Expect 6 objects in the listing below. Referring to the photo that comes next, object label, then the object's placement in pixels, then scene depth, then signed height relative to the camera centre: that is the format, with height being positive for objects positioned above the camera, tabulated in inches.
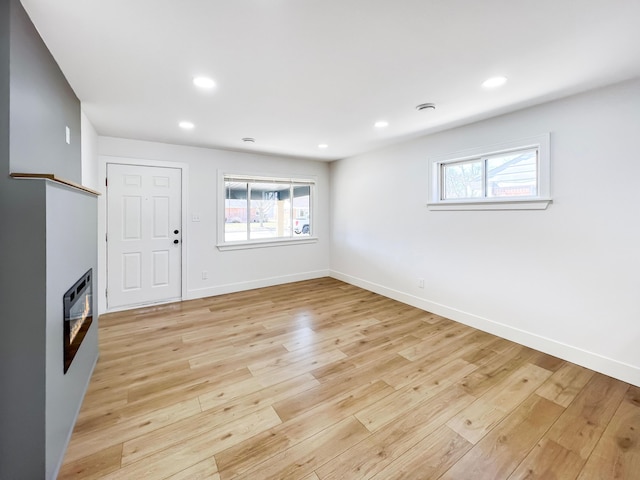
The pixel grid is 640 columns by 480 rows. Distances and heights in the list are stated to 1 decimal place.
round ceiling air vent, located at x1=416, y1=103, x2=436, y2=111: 106.1 +50.9
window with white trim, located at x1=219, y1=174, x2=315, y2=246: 185.6 +22.0
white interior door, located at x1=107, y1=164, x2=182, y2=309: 148.6 +3.3
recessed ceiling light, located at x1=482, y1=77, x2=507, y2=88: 86.3 +49.1
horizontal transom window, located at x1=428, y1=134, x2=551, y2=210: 106.9 +27.8
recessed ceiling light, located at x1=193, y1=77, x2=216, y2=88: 86.6 +49.4
